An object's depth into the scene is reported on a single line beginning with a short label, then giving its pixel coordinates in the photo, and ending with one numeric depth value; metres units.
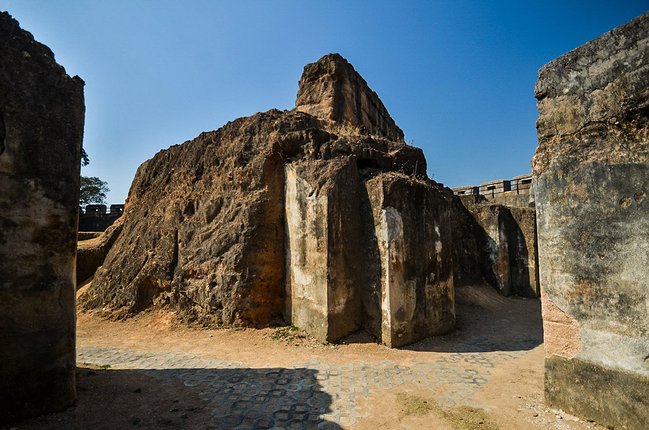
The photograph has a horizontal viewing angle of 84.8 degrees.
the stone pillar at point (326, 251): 7.40
